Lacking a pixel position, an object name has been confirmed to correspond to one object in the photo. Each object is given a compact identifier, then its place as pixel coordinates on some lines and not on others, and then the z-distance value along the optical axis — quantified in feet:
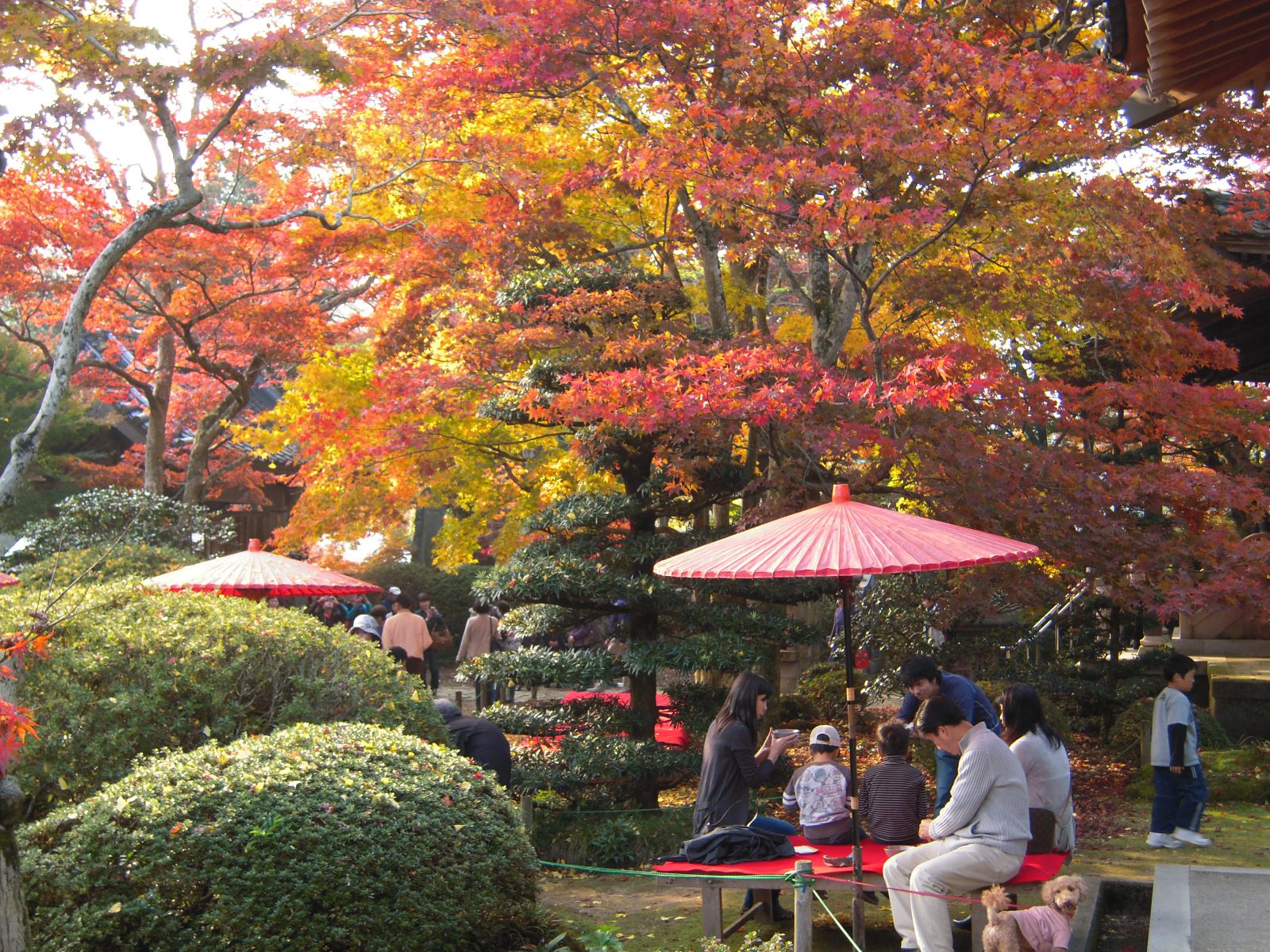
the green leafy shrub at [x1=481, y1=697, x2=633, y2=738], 31.60
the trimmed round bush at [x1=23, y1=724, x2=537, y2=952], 15.24
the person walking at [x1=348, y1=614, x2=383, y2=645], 44.68
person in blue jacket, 23.86
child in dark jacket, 22.40
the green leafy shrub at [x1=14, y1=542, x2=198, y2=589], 42.93
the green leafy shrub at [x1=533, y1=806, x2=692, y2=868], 28.91
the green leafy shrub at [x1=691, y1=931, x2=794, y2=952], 16.40
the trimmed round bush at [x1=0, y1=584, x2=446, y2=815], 20.08
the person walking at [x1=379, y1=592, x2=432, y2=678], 46.06
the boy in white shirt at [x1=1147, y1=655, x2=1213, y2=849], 27.30
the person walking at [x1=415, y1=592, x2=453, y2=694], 52.54
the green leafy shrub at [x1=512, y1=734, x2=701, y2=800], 30.40
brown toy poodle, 16.88
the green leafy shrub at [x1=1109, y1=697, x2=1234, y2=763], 37.32
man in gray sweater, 19.03
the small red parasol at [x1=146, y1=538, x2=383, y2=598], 32.89
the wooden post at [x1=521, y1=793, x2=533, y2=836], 26.84
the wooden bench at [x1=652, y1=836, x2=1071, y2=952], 20.30
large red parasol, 19.49
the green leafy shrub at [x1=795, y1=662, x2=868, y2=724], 47.73
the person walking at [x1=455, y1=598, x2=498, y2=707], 50.93
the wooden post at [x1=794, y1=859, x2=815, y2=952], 16.80
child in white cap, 23.18
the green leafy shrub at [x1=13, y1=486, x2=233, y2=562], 51.65
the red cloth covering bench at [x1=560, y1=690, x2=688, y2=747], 33.40
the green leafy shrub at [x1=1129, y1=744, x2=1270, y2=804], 33.19
